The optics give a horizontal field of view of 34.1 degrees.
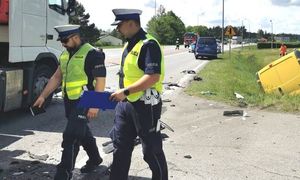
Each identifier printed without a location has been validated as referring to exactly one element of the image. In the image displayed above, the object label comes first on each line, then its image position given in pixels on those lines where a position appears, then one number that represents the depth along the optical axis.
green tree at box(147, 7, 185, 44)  125.12
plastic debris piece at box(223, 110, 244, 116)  10.15
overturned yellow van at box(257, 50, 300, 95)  12.88
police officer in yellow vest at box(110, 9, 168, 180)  4.21
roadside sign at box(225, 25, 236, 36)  36.59
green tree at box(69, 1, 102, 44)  106.69
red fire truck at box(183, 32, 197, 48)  76.88
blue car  39.16
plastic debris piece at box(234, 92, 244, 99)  12.63
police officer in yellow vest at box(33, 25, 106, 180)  5.14
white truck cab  8.91
